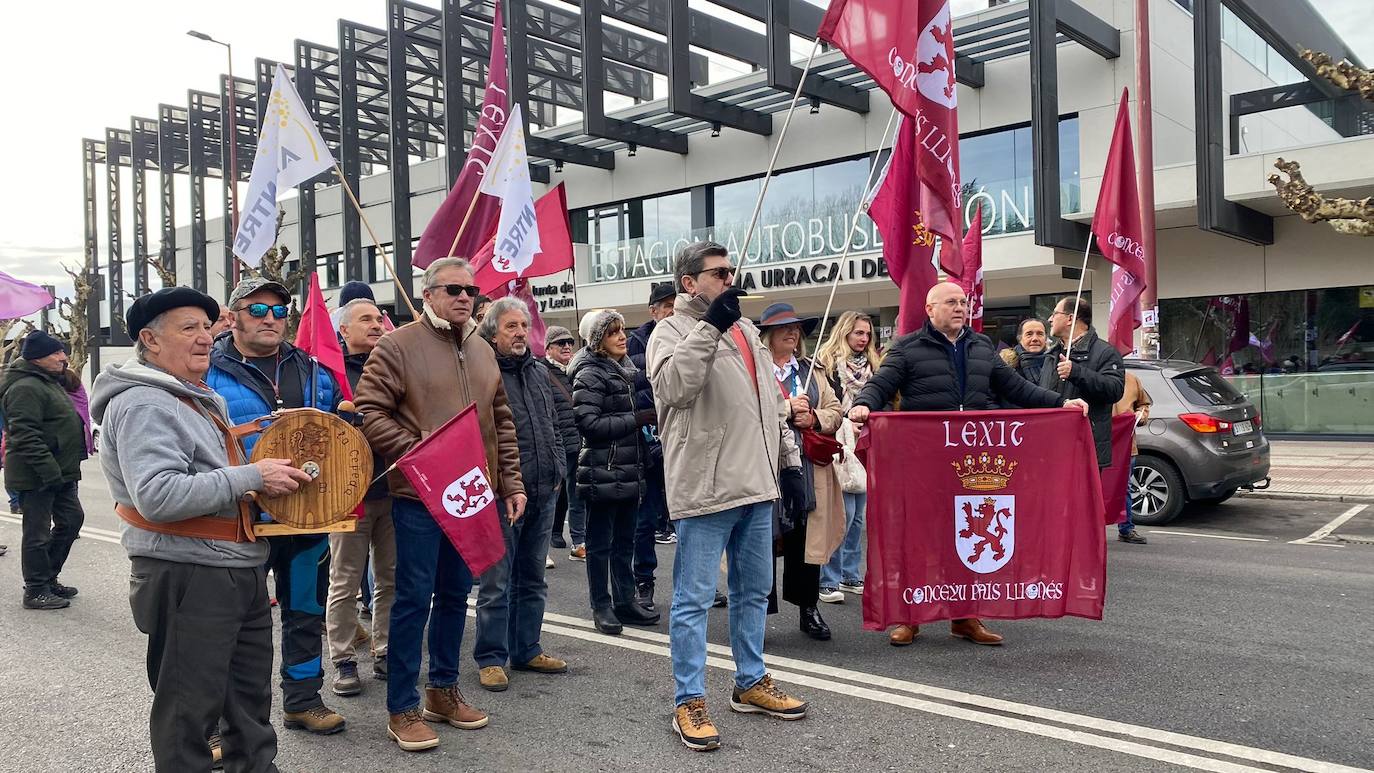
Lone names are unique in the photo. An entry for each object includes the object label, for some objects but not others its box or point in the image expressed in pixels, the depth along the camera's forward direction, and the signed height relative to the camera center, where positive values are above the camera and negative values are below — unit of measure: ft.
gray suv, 31.94 -2.06
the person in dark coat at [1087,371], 24.31 +0.30
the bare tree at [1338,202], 33.94 +6.09
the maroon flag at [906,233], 22.07 +3.38
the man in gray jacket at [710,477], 13.62 -1.19
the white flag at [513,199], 28.09 +5.53
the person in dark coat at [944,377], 18.28 +0.14
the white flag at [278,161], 23.84 +5.66
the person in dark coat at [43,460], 23.75 -1.36
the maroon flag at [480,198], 30.45 +6.58
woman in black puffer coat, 19.57 -1.48
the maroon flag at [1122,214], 30.48 +5.11
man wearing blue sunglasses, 14.01 -2.01
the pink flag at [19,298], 30.01 +3.18
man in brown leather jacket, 13.75 -0.59
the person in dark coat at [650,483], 20.95 -2.06
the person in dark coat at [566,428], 21.08 -0.74
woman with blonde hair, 22.02 -0.25
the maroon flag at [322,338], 19.55 +1.22
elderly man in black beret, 9.84 -1.07
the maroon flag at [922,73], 19.39 +6.46
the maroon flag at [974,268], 30.04 +3.76
